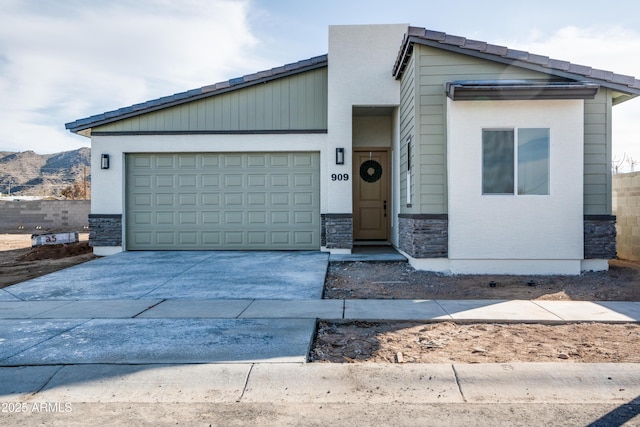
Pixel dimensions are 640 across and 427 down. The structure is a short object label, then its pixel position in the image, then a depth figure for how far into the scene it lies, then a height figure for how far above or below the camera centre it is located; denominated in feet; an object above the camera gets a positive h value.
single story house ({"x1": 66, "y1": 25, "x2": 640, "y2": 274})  27.66 +4.27
